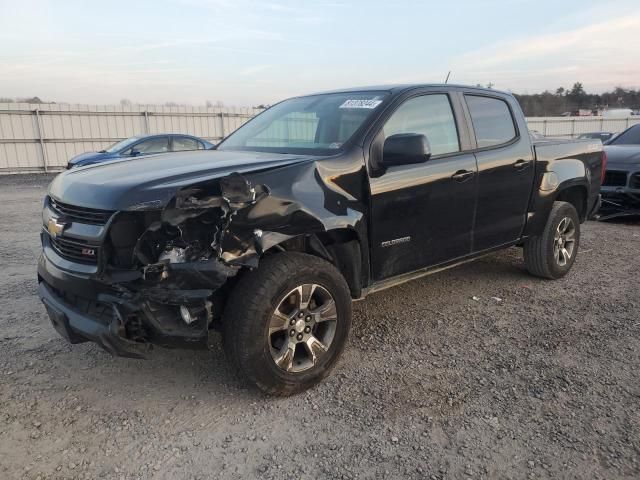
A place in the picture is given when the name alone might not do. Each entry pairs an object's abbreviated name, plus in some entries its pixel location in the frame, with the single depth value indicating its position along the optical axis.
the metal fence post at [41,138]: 18.78
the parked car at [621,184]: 8.10
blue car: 13.26
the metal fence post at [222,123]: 22.42
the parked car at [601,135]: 16.62
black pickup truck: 2.68
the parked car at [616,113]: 33.01
